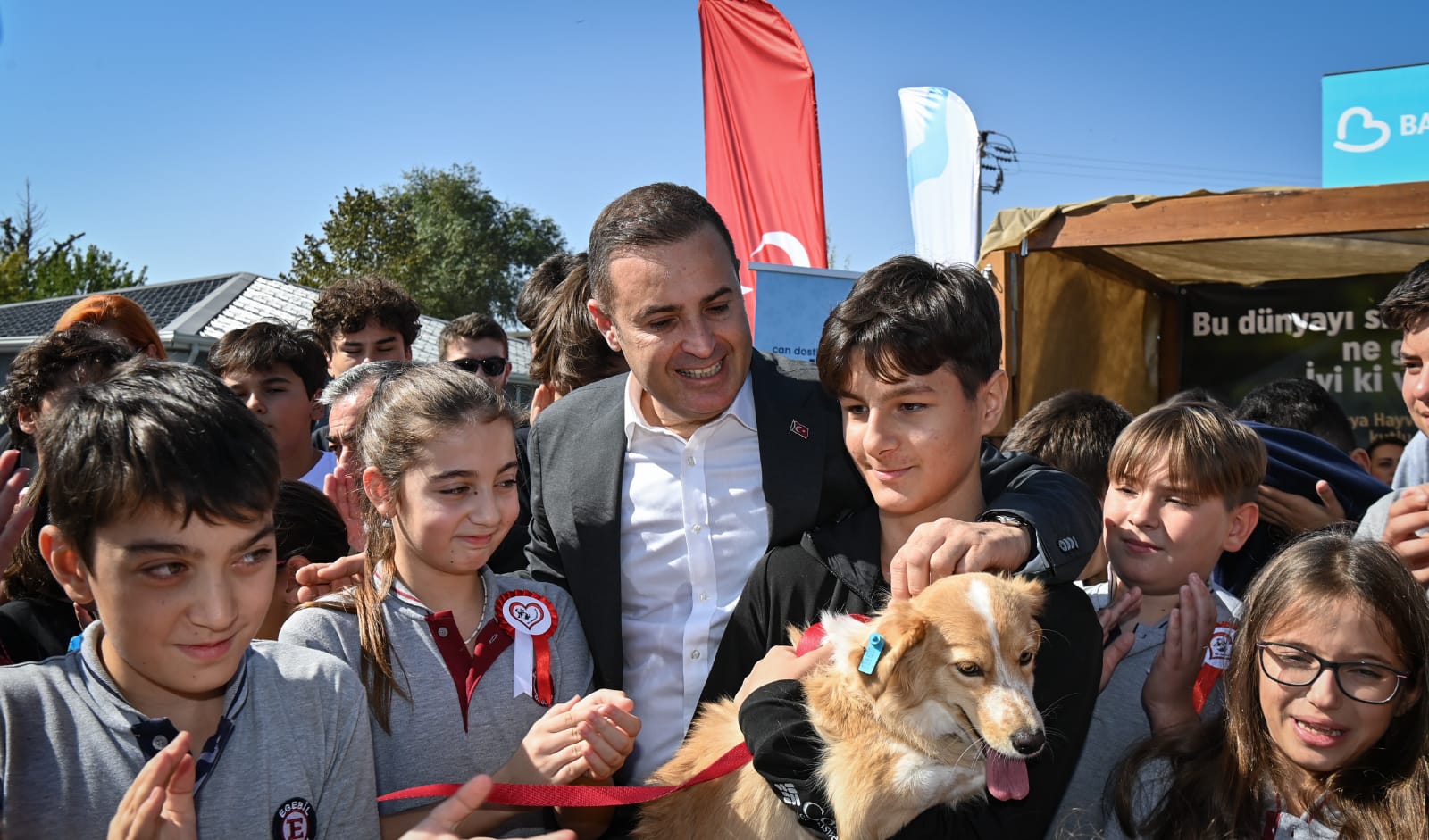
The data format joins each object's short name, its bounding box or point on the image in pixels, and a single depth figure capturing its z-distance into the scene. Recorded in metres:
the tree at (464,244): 50.91
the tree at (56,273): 40.19
